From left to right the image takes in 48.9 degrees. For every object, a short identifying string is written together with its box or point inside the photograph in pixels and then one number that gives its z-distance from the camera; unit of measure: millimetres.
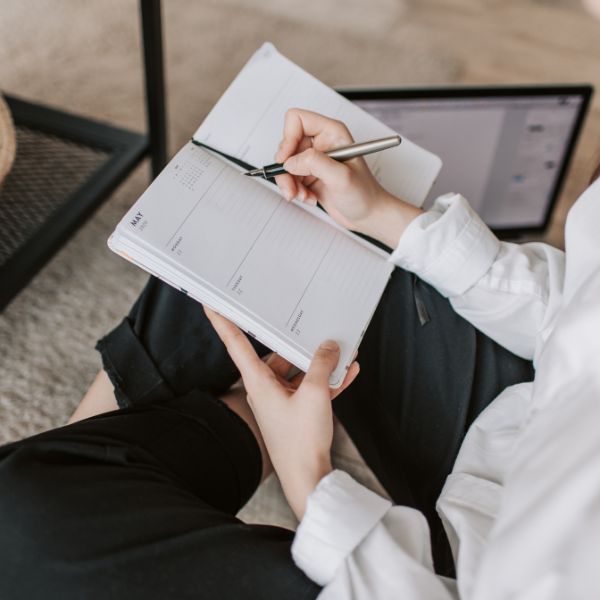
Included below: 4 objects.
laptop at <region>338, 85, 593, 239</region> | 902
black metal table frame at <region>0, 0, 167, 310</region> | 857
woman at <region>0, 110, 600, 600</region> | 374
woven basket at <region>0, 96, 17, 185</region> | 707
